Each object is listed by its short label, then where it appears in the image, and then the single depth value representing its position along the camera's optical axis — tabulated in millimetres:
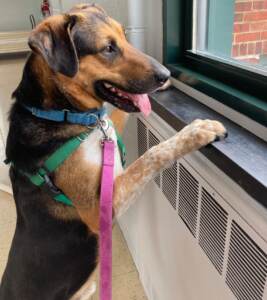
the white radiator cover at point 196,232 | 746
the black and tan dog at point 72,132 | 944
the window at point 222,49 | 975
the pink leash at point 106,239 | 856
